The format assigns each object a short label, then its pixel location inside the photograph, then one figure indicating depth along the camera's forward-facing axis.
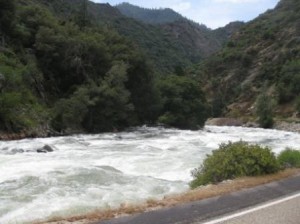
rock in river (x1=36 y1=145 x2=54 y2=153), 28.93
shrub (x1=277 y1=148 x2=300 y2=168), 15.85
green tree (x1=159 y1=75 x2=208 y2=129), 66.50
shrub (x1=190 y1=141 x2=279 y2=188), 13.89
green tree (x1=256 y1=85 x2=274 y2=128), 78.69
